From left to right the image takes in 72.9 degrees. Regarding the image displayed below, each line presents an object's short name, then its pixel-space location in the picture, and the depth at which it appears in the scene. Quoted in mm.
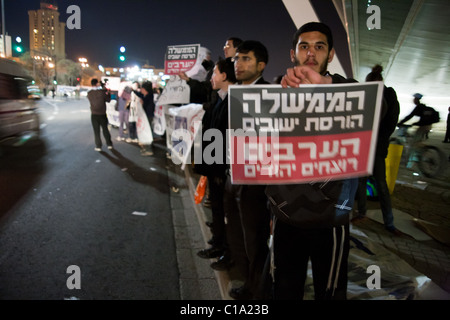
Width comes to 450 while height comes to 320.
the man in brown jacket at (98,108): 9141
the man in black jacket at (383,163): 3719
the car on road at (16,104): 8290
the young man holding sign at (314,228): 1768
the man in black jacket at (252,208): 2631
